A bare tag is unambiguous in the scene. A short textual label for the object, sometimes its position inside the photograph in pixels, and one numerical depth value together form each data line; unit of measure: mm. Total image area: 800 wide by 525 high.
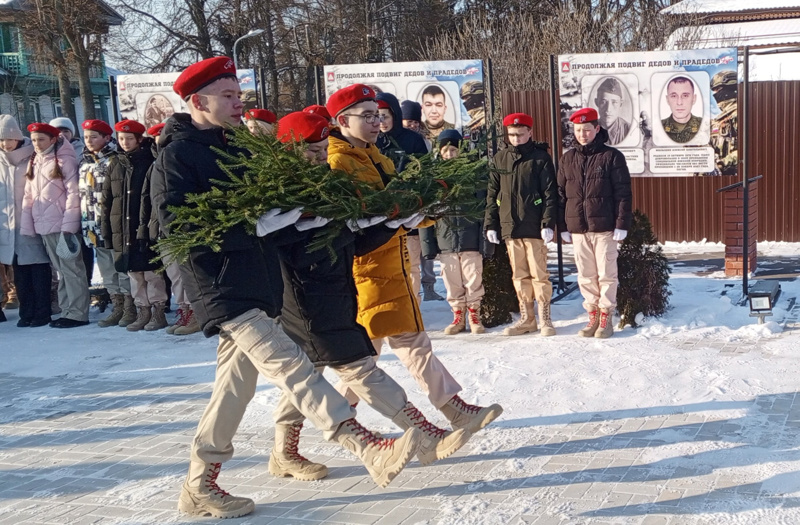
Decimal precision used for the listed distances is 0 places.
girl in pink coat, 9164
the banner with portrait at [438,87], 9359
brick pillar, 9648
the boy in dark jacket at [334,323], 4328
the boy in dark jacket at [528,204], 7547
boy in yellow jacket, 4719
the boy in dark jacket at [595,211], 7227
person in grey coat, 9414
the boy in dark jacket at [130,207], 8445
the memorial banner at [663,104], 8727
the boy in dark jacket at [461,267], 7691
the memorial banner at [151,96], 10211
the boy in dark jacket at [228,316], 3938
